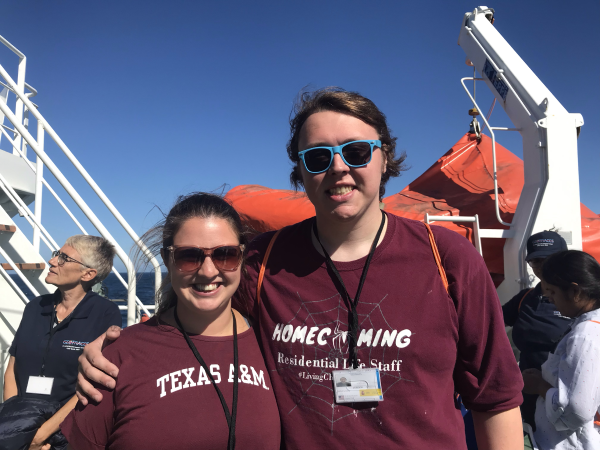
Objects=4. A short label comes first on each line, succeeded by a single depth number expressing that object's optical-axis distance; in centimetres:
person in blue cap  228
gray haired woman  186
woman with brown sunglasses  114
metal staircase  254
